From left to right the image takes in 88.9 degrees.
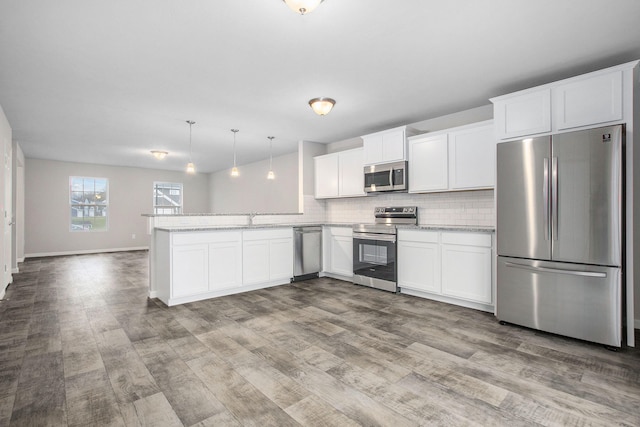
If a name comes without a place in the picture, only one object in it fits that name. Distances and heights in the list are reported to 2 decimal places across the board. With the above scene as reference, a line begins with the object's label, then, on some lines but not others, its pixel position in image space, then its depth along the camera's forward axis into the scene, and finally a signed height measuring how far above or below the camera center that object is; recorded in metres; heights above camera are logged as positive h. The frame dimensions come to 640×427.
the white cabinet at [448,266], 3.64 -0.64
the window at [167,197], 10.12 +0.57
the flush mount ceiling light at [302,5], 1.90 +1.23
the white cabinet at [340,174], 5.33 +0.69
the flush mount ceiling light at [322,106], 3.81 +1.27
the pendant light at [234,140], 5.54 +1.43
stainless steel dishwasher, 5.23 -0.63
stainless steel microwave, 4.59 +0.53
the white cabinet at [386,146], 4.61 +1.01
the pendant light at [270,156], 5.95 +1.41
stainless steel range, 4.51 -0.50
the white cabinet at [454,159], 3.82 +0.68
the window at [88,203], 8.81 +0.35
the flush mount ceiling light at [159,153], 6.93 +1.33
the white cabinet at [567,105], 2.73 +0.99
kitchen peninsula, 3.74 -0.58
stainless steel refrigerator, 2.66 -0.18
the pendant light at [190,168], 5.56 +0.80
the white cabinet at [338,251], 5.25 -0.62
